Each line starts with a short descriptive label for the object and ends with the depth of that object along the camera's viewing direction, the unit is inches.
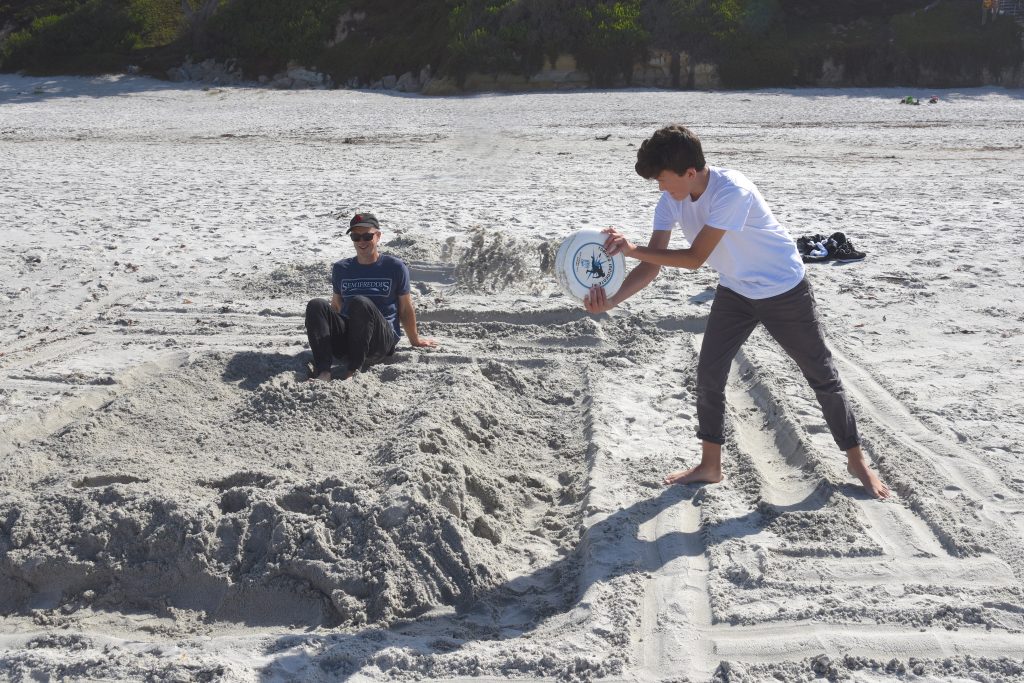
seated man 233.3
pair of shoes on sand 327.9
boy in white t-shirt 155.6
